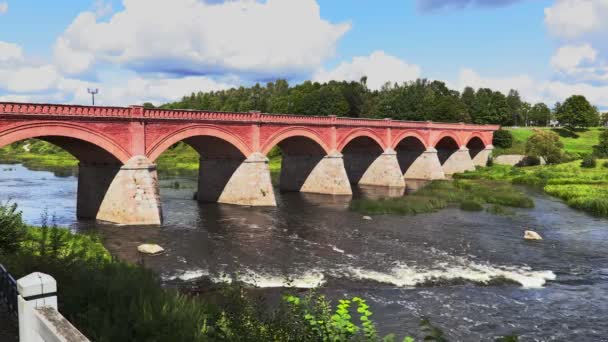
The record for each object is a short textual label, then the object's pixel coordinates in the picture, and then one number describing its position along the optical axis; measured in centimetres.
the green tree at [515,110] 13629
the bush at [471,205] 4000
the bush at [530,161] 7394
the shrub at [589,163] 6400
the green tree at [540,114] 13775
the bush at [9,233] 1584
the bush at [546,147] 7075
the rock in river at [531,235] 2892
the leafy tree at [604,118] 14821
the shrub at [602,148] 7237
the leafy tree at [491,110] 10738
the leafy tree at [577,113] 9900
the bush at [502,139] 8725
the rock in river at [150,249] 2508
